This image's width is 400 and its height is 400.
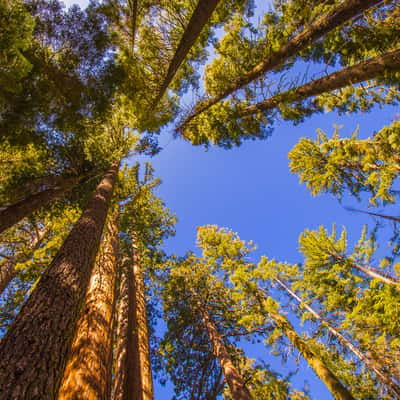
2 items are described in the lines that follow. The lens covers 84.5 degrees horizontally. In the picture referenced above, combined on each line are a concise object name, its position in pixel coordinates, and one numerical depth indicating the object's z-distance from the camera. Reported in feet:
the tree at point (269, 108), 17.35
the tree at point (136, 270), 14.94
